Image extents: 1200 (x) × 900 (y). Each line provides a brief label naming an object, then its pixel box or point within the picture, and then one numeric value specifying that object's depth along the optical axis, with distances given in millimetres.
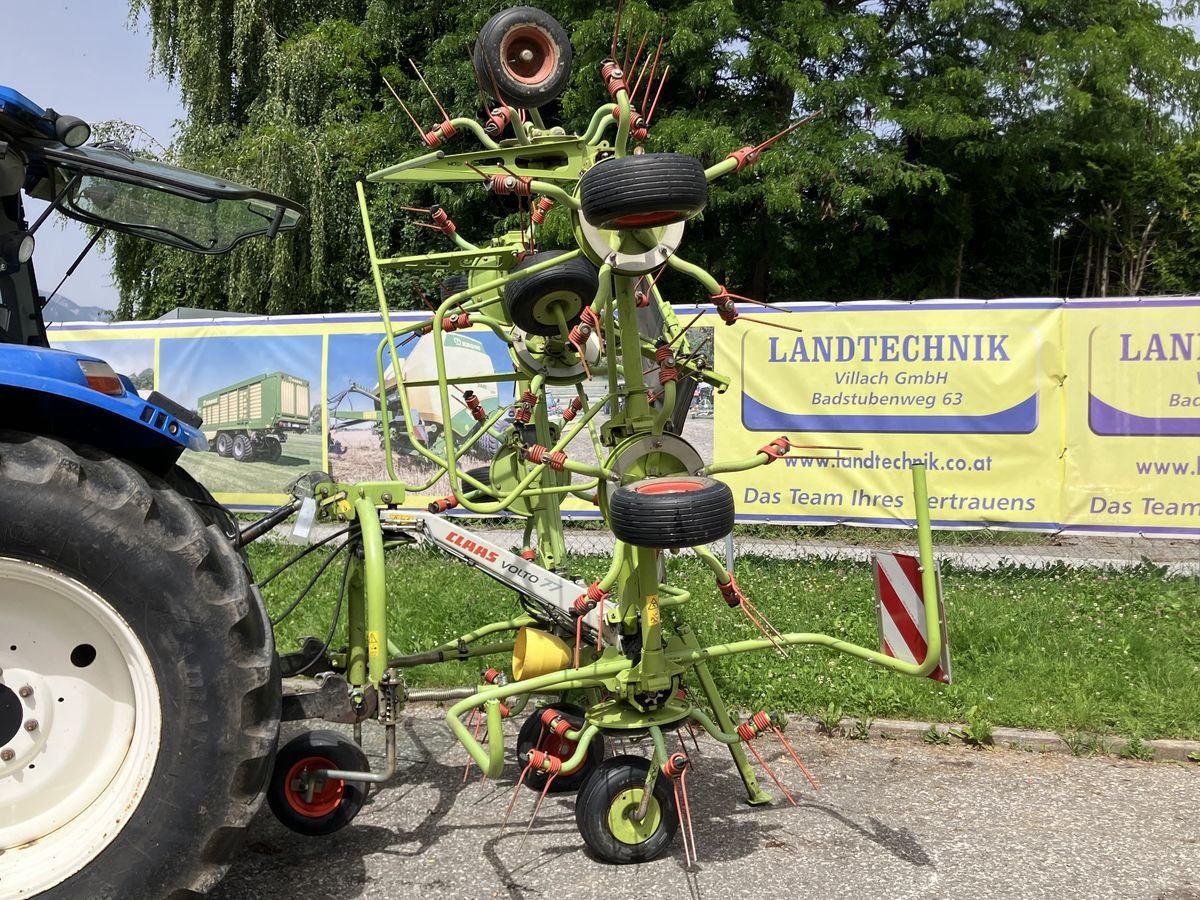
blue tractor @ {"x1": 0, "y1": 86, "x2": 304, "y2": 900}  2475
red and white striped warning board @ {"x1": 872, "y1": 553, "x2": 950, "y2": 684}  3262
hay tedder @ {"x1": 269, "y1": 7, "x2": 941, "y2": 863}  3061
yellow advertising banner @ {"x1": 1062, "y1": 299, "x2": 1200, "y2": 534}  6875
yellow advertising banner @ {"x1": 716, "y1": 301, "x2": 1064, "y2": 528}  7141
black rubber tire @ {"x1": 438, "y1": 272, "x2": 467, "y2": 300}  4859
